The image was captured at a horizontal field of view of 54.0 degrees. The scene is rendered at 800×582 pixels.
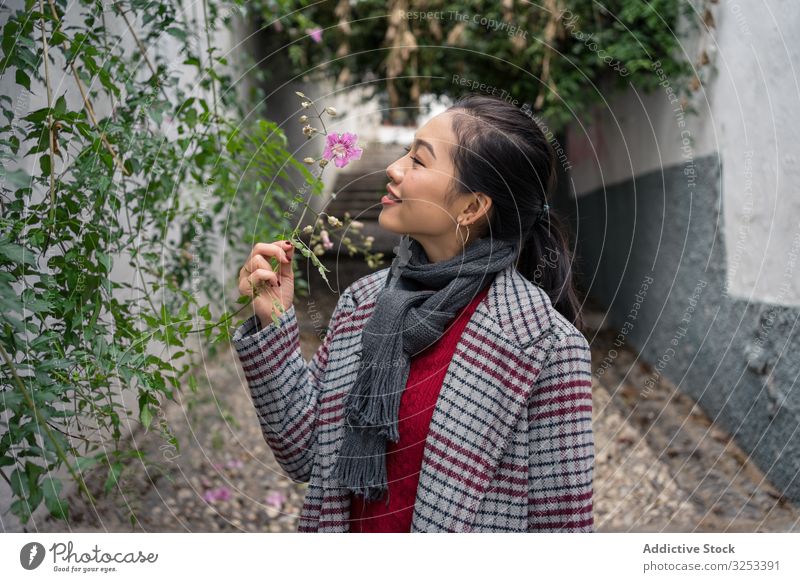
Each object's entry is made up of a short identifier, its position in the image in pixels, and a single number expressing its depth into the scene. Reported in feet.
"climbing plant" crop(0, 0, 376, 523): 2.96
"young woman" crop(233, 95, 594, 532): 3.06
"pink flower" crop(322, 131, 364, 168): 3.14
